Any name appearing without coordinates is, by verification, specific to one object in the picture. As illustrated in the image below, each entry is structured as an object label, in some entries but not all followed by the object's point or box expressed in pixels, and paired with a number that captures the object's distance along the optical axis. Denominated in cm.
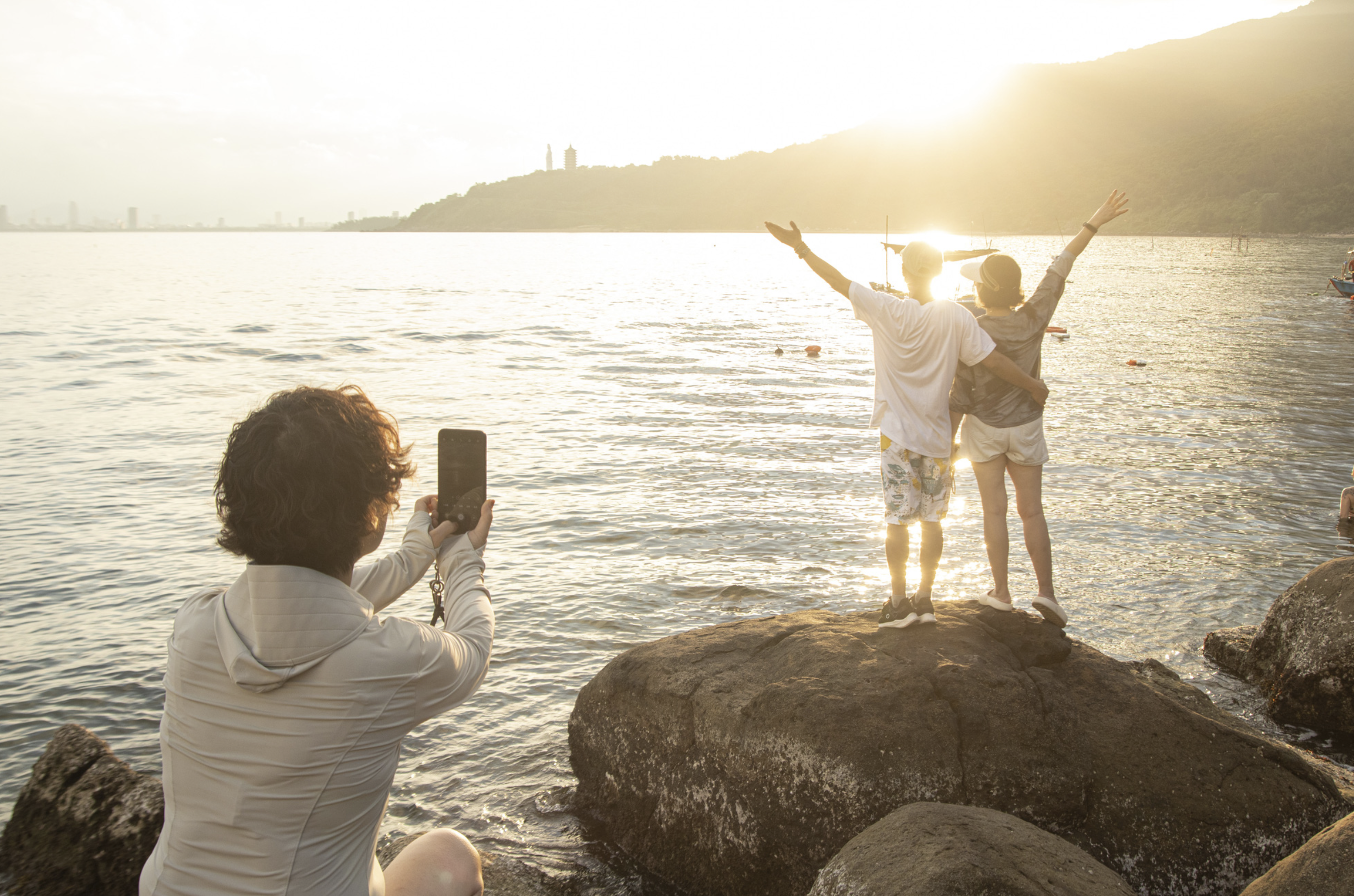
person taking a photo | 211
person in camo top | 529
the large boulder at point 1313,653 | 576
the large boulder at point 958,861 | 276
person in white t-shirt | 504
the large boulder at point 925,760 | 405
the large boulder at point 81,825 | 430
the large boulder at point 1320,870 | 284
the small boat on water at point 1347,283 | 3866
